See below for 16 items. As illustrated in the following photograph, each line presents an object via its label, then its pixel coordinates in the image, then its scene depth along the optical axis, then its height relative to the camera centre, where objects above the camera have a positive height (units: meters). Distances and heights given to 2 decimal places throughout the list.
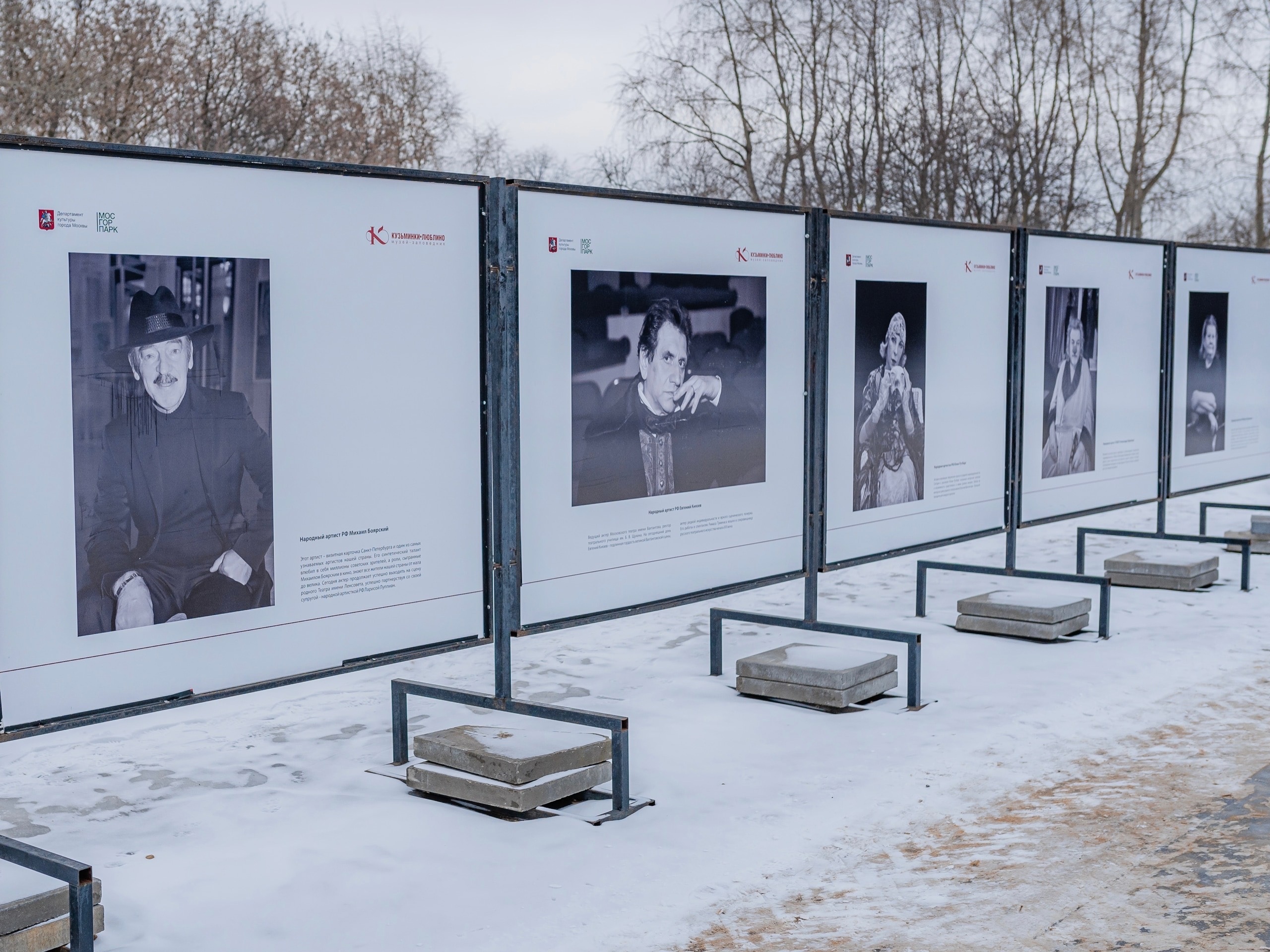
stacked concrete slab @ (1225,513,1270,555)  11.95 -1.50
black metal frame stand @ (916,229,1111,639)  8.55 -0.39
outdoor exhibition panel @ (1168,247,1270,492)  10.56 -0.07
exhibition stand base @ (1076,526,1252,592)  10.05 -1.53
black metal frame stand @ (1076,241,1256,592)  10.14 -0.32
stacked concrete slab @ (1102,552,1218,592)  10.09 -1.54
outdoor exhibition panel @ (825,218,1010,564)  7.45 -0.15
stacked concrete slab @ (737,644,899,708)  6.78 -1.56
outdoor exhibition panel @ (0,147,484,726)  4.29 -0.22
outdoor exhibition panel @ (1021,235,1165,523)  8.88 -0.10
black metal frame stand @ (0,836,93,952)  3.85 -1.47
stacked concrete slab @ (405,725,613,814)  5.25 -1.56
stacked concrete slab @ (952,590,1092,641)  8.32 -1.54
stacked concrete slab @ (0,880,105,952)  3.99 -1.63
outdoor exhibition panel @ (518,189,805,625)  5.83 -0.18
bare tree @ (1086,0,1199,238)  24.62 +4.71
